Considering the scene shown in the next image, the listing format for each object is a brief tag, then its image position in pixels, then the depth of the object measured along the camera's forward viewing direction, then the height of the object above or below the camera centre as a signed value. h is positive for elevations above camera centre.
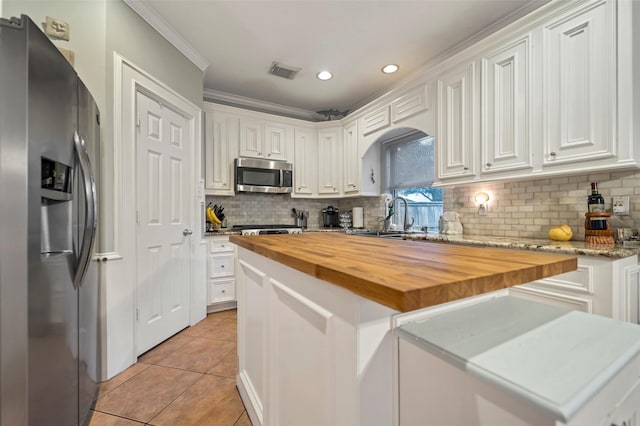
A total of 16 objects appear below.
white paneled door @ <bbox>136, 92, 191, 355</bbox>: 2.12 -0.09
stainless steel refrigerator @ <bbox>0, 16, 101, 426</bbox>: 0.95 -0.08
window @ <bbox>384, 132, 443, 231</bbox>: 3.21 +0.42
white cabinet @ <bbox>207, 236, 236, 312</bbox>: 3.03 -0.68
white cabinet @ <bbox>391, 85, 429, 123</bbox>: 2.71 +1.13
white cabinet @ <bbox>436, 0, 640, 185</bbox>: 1.57 +0.79
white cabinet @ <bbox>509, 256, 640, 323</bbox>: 1.39 -0.41
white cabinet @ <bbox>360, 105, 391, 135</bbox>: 3.19 +1.12
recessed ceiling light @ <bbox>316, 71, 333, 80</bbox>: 3.18 +1.62
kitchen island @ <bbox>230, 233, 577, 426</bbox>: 0.55 -0.25
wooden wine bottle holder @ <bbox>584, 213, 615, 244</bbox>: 1.68 -0.14
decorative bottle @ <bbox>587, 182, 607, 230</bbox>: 1.71 +0.03
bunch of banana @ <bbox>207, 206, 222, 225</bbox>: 3.30 -0.04
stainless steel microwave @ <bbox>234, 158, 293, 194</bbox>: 3.49 +0.49
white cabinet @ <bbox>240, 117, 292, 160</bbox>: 3.62 +1.00
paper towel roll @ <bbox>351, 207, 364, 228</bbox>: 4.00 -0.07
